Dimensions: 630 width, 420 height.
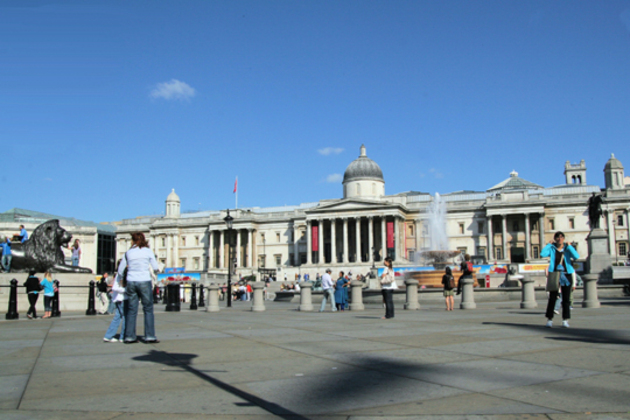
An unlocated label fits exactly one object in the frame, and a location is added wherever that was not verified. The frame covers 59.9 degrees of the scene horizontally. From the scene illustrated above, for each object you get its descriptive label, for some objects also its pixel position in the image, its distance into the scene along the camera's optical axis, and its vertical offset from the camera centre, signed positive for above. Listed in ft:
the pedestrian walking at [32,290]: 62.95 -3.76
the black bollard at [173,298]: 80.48 -6.24
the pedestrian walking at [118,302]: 36.68 -3.11
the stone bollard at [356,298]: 77.81 -6.41
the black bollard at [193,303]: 88.06 -7.65
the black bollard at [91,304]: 69.97 -6.05
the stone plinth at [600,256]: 114.83 -1.37
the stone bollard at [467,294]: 71.41 -5.57
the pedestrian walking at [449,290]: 69.05 -4.85
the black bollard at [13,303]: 60.86 -5.00
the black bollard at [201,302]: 105.31 -8.99
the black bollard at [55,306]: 67.02 -5.95
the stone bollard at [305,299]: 78.48 -6.50
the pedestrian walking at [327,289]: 76.79 -5.07
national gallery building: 263.08 +13.32
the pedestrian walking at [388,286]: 56.18 -3.63
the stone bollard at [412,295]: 72.38 -5.72
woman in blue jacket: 41.88 -0.98
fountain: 170.20 +11.96
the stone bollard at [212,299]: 78.69 -6.28
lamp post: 99.85 -7.48
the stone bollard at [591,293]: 66.54 -5.30
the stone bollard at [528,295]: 68.39 -5.56
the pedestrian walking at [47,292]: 66.54 -4.19
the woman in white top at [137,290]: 34.86 -2.18
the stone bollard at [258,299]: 77.37 -6.29
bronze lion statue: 79.71 +0.99
